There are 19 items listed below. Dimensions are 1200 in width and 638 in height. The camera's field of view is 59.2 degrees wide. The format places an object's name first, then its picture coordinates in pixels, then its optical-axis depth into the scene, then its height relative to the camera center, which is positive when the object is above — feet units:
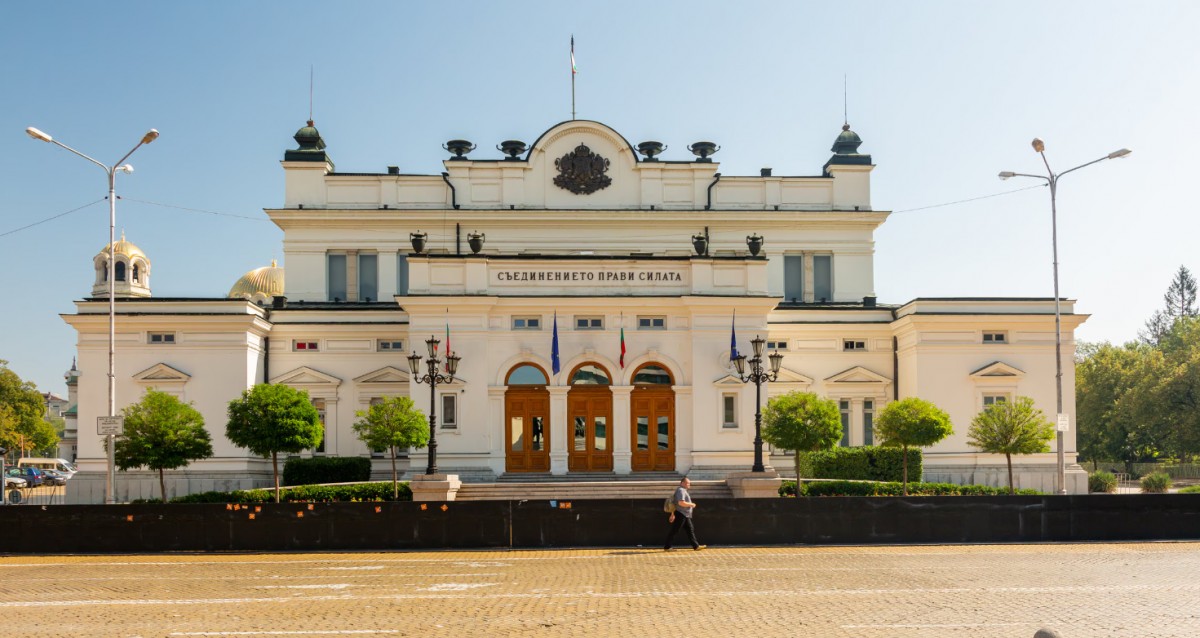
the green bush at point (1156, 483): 143.33 -13.69
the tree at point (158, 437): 110.52 -5.05
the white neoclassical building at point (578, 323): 124.36 +7.96
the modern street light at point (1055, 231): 110.63 +16.45
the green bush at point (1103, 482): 142.82 -13.51
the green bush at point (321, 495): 114.62 -11.66
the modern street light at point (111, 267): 99.19 +11.71
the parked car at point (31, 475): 218.83 -18.00
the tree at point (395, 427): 112.37 -4.21
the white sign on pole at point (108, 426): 98.58 -3.46
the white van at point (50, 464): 265.87 -19.86
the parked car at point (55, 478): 224.94 -19.43
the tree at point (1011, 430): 114.62 -5.12
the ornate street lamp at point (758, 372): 101.56 +1.32
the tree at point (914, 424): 114.11 -4.29
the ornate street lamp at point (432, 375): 105.29 +1.26
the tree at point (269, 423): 112.57 -3.70
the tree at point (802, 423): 111.96 -4.09
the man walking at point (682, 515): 78.48 -9.62
